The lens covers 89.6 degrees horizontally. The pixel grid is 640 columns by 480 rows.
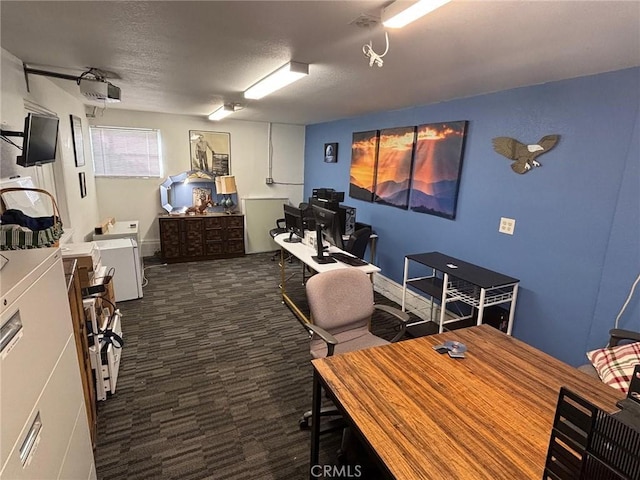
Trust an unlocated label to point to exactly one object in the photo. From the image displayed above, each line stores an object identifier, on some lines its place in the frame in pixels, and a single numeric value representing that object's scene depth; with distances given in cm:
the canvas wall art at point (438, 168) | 328
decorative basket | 159
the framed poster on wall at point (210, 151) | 561
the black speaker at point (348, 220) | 408
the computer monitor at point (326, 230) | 305
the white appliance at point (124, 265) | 381
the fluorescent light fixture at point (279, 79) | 220
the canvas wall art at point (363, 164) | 445
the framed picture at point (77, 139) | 378
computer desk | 296
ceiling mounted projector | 259
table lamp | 553
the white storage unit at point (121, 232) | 423
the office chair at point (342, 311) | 214
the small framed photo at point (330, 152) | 533
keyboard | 311
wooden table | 107
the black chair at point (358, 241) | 384
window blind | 502
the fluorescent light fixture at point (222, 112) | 416
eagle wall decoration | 253
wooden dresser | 526
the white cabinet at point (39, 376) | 83
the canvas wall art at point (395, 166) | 388
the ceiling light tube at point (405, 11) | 122
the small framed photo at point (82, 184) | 398
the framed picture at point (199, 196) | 574
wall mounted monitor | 195
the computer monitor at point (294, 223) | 381
